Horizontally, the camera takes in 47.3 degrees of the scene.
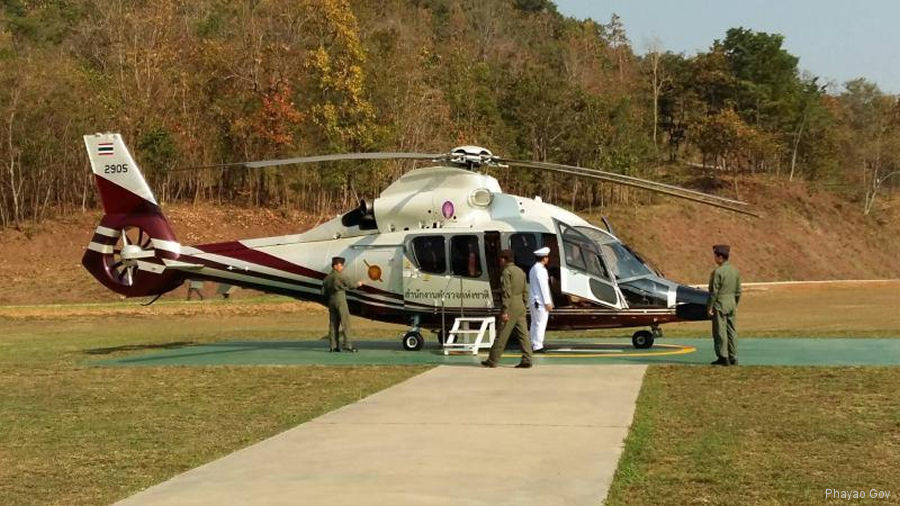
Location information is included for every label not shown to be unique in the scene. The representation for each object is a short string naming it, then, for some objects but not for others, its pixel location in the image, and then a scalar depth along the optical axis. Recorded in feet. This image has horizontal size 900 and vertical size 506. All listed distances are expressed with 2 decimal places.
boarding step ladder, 58.03
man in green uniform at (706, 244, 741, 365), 49.67
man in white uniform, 53.72
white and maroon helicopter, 57.93
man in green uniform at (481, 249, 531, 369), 49.26
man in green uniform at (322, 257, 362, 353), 60.59
